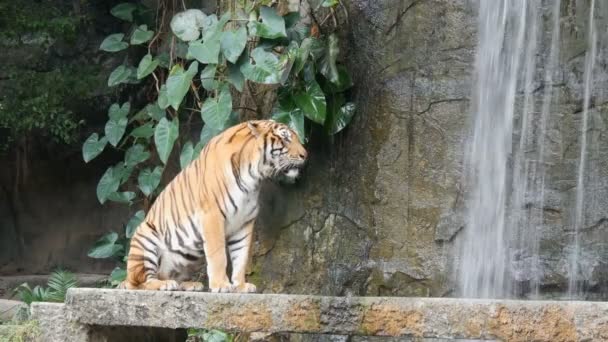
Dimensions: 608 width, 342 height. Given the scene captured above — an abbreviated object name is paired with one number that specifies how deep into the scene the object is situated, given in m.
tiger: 11.02
